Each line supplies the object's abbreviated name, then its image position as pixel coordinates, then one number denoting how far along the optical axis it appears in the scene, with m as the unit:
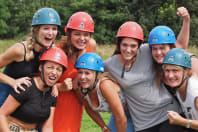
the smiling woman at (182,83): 5.13
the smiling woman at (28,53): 5.22
